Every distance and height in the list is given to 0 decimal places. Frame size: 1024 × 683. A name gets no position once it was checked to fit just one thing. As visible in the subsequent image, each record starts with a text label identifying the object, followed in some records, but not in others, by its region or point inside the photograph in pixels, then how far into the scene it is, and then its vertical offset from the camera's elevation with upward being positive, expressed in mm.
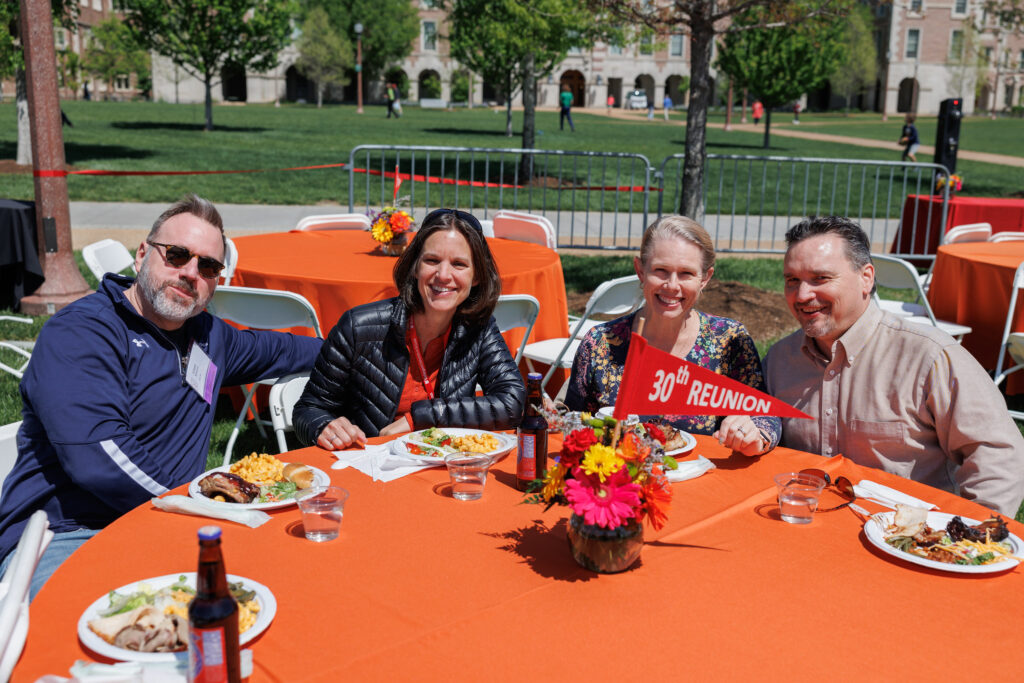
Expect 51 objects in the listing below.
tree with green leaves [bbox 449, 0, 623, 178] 13805 +2181
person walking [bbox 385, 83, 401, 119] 46094 +2456
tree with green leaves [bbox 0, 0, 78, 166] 14984 +1489
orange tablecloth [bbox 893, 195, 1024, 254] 11312 -678
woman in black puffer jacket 3352 -786
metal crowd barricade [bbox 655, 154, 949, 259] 11898 -831
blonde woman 3221 -651
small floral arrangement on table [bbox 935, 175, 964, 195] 11375 -252
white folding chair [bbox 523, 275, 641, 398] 5121 -942
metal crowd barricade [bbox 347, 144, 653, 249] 13594 -802
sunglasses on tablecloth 2482 -899
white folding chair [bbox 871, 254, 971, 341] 6353 -888
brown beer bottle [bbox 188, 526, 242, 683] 1402 -766
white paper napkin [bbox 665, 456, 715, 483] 2590 -910
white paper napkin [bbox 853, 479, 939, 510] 2463 -922
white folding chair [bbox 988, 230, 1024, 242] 7895 -631
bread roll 2441 -894
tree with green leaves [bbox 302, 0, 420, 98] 62281 +8557
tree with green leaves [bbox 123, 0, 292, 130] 32562 +4175
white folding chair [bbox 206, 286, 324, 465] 4469 -826
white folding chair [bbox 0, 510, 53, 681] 1568 -824
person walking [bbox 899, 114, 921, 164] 25000 +729
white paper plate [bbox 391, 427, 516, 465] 2654 -908
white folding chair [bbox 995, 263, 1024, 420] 5816 -1148
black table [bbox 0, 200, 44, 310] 8406 -1102
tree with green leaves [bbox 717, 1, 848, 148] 32438 +3418
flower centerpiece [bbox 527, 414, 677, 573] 1870 -709
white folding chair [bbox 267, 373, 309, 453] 3809 -1077
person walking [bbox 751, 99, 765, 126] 47438 +2600
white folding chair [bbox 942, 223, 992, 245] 7996 -625
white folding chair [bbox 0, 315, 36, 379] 6422 -1628
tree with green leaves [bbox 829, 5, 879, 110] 61500 +6993
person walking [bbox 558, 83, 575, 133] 38906 +2132
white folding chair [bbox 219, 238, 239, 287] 5648 -751
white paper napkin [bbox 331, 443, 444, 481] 2594 -933
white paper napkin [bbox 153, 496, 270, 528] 2221 -907
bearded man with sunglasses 2541 -759
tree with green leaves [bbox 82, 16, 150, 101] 56719 +5396
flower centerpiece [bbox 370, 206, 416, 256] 5944 -550
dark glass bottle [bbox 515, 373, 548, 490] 2498 -804
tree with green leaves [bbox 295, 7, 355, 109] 59906 +6257
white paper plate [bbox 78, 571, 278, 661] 1606 -905
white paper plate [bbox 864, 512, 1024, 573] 2051 -913
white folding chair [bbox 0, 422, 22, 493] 2672 -922
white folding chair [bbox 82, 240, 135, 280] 5207 -714
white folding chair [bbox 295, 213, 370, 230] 7570 -654
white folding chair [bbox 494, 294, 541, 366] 4680 -845
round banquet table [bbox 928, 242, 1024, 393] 6469 -953
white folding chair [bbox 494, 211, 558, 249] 7414 -644
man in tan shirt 2764 -725
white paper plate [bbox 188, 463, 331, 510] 2277 -907
